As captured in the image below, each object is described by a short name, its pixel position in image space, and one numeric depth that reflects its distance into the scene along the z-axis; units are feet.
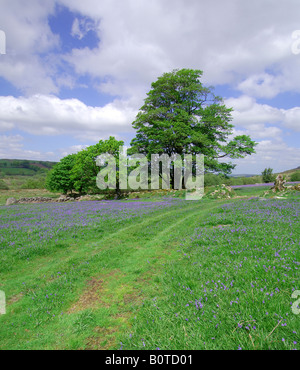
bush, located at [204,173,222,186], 160.32
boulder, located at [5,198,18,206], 125.44
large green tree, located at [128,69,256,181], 116.37
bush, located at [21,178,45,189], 263.29
